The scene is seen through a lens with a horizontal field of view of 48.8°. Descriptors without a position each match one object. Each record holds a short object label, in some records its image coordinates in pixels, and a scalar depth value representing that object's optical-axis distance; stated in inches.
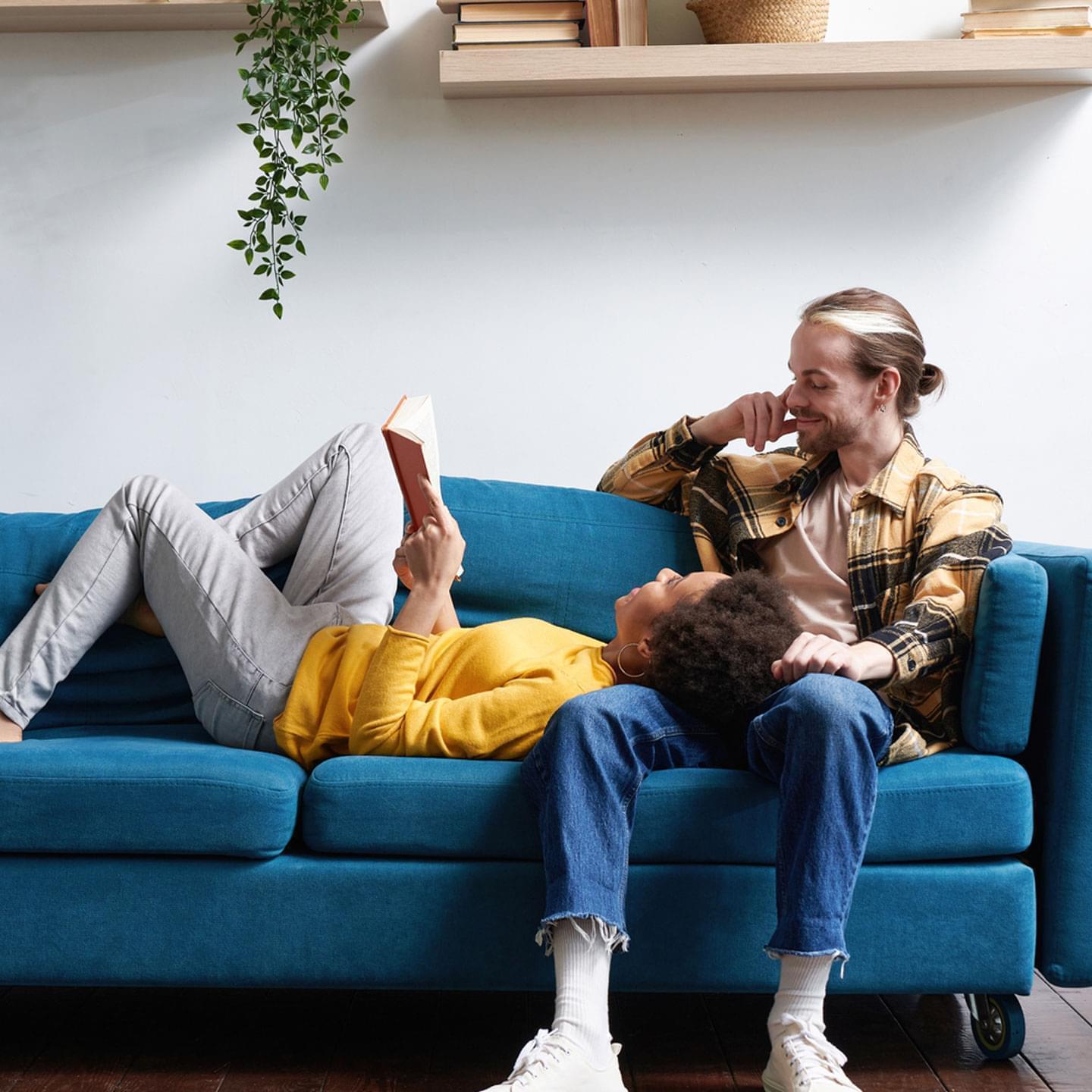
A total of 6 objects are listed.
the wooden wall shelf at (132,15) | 98.4
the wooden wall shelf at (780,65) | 95.3
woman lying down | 65.8
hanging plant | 95.1
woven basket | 95.8
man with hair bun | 57.9
